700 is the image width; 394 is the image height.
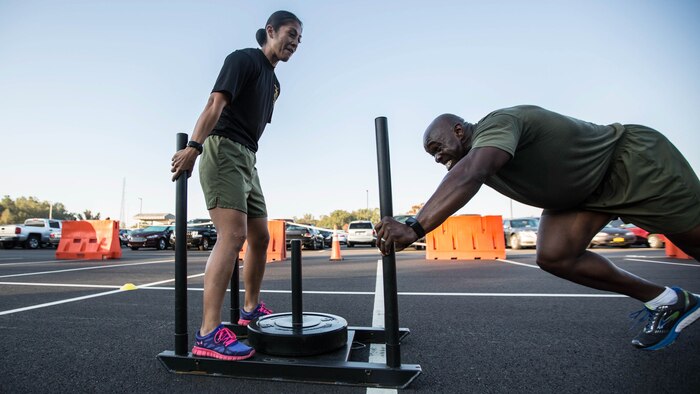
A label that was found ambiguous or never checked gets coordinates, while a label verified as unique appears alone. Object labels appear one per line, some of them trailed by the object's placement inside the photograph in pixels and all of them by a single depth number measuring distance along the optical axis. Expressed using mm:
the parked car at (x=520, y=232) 15875
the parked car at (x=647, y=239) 15414
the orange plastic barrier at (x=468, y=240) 10203
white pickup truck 19375
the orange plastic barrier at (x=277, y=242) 10844
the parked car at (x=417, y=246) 16828
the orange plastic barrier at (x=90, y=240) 11156
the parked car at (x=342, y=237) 34312
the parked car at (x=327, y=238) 26912
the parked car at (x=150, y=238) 18703
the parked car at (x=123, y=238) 31562
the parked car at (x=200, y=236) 17469
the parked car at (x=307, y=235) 17642
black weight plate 2021
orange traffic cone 10562
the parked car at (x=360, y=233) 20578
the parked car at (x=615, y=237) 15586
